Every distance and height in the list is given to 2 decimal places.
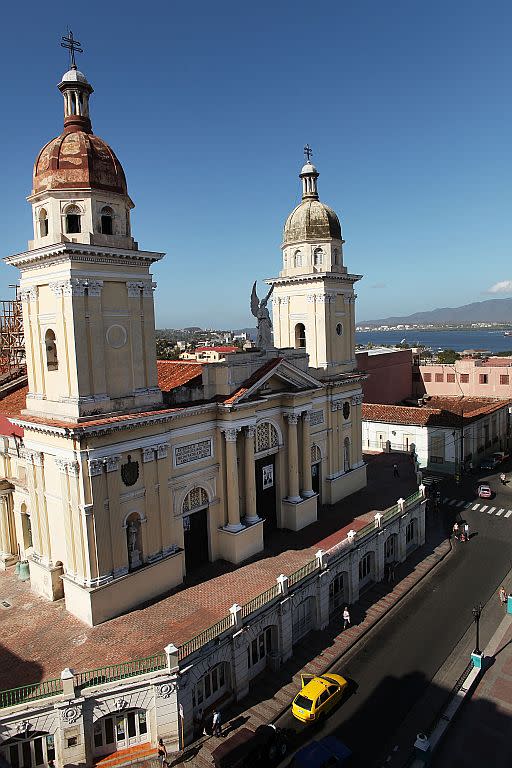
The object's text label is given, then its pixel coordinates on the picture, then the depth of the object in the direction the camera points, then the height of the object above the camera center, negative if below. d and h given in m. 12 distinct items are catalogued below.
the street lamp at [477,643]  19.23 -11.47
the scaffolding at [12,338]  33.22 -0.13
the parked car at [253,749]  14.68 -11.54
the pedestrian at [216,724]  16.33 -11.78
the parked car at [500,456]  45.00 -11.38
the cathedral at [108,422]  18.48 -3.38
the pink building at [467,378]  55.78 -6.19
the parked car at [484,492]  36.88 -11.64
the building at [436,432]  43.09 -9.03
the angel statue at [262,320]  25.86 +0.33
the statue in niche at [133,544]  19.97 -7.77
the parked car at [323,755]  14.51 -11.57
